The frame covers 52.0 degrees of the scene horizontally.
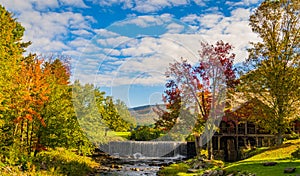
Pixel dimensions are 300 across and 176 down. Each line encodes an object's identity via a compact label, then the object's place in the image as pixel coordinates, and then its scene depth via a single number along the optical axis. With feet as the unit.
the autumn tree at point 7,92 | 47.68
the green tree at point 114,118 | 134.19
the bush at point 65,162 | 56.45
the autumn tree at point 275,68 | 60.39
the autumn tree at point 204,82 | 62.90
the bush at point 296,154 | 42.17
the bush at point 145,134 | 135.81
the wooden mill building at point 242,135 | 100.63
